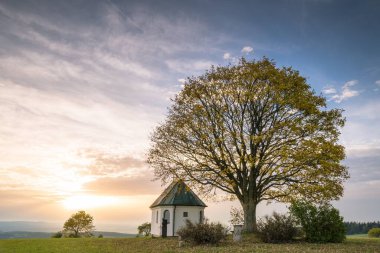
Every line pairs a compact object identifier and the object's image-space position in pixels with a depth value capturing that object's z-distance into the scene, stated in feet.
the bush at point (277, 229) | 75.77
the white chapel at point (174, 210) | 128.06
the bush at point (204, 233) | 74.28
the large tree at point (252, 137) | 93.61
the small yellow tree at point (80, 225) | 222.28
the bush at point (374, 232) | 151.64
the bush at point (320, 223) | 76.89
